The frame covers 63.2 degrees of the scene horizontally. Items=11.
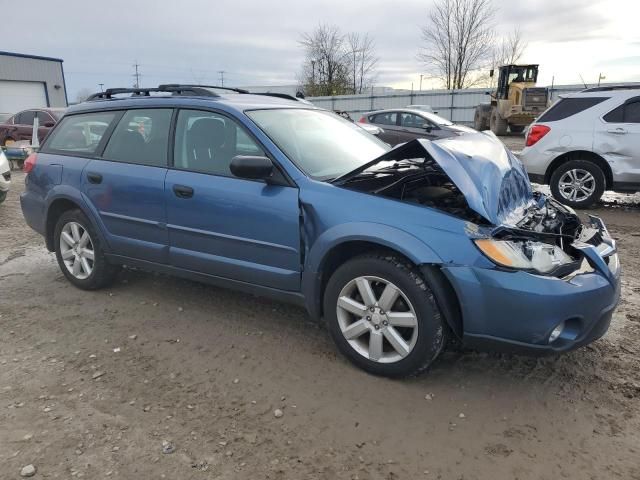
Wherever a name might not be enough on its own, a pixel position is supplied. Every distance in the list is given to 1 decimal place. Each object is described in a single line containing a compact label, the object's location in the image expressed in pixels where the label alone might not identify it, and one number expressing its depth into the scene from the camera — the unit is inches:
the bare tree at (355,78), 1706.4
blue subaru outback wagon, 108.9
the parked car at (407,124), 506.0
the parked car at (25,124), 620.0
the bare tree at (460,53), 1505.9
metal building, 1353.3
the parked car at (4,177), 320.2
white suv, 292.5
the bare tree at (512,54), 1569.9
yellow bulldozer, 891.4
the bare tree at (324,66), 1664.6
